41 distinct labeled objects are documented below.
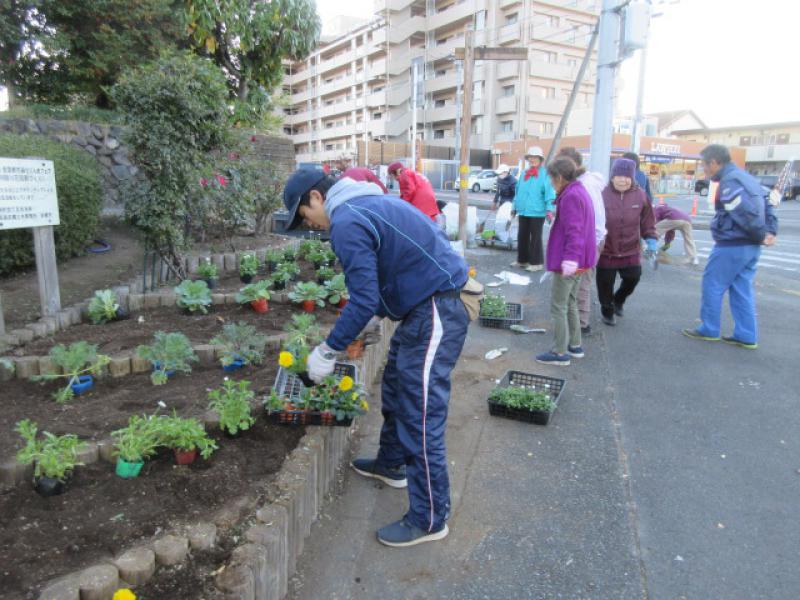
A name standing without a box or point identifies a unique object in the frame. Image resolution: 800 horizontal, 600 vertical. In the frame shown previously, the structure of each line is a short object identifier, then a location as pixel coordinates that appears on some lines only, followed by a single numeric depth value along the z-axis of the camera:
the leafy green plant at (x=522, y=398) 3.65
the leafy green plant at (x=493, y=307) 5.89
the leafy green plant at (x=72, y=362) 3.19
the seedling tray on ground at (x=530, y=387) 3.68
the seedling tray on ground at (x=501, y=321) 5.84
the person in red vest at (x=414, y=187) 6.56
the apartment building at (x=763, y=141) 54.03
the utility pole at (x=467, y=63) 9.12
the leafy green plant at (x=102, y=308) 4.57
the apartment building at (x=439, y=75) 42.72
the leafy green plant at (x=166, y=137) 5.28
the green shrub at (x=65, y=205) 6.17
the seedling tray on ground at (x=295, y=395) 2.79
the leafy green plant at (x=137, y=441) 2.37
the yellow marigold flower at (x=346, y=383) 2.69
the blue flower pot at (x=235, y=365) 3.67
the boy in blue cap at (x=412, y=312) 2.39
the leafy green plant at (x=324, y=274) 5.95
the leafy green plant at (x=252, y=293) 4.82
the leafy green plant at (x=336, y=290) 5.19
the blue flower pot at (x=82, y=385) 3.29
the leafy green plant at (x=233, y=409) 2.71
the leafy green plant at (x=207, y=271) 5.74
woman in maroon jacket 5.59
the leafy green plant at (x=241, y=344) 3.65
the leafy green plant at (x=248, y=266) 5.98
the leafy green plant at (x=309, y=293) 4.99
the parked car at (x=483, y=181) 33.50
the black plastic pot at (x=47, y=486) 2.22
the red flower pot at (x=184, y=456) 2.48
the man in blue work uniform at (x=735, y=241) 5.06
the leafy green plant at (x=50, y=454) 2.22
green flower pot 2.37
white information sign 4.14
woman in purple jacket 4.44
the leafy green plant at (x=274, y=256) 6.48
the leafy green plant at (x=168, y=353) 3.44
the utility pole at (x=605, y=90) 7.18
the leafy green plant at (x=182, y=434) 2.42
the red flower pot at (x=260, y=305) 4.87
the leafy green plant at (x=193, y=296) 4.73
